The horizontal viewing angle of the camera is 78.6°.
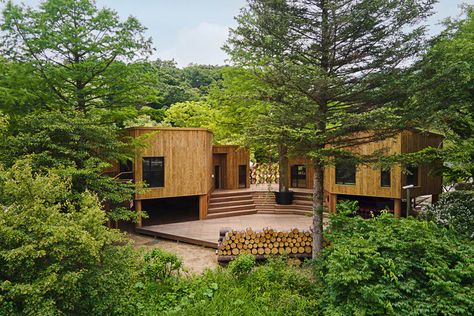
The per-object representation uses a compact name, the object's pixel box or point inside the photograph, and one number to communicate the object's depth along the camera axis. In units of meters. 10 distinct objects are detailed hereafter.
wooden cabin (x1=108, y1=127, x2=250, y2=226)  11.84
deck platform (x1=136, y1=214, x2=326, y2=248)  10.53
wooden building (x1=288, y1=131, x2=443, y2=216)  11.30
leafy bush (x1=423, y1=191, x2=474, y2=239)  7.48
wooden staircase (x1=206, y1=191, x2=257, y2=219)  13.97
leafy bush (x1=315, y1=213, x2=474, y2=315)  4.84
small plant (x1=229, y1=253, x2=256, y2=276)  7.06
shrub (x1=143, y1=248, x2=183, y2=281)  6.92
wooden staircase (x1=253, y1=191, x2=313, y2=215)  14.61
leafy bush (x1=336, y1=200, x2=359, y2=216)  7.22
